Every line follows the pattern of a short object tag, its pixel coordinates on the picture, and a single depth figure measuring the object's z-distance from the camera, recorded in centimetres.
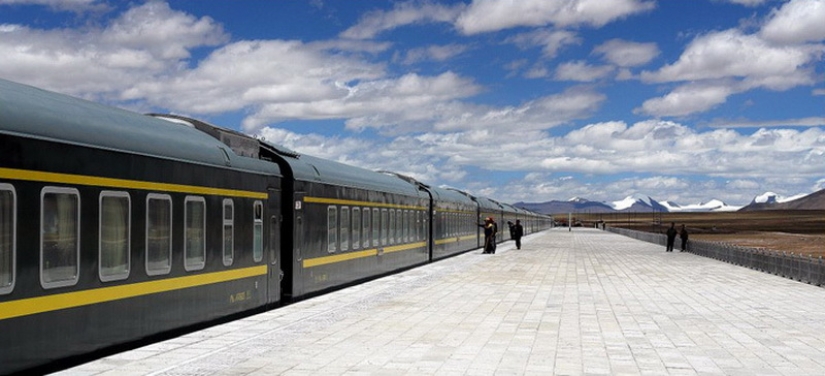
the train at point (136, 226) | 1110
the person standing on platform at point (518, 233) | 6031
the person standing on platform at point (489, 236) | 5212
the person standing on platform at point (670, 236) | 5923
